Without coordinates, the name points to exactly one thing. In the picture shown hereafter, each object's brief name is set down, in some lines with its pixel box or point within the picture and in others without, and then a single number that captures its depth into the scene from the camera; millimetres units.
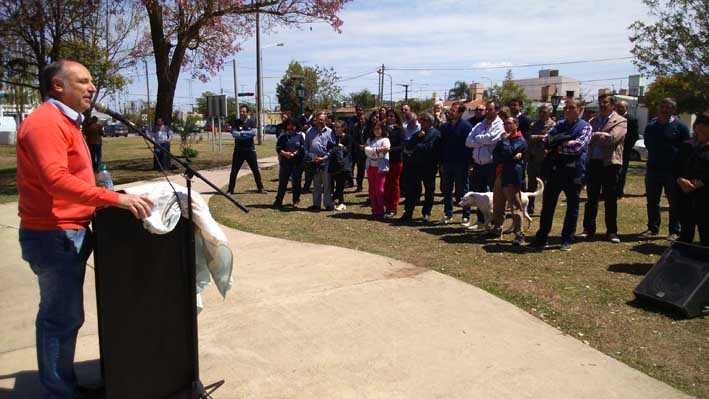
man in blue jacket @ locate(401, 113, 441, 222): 9070
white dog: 7953
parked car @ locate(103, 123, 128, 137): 57312
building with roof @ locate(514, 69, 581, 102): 85188
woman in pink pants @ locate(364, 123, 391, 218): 9469
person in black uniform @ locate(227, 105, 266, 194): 12099
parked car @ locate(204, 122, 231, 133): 64481
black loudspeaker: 4773
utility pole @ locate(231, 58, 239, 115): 38006
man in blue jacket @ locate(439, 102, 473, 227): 8875
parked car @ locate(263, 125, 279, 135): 63709
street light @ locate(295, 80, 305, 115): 22125
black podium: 2803
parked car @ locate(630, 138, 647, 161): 22678
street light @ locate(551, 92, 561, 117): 24516
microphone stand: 2889
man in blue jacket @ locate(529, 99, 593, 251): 6969
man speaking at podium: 2688
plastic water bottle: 3325
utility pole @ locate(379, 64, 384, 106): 69138
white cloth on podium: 2787
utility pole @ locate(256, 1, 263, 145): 33344
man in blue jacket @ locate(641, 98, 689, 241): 8016
